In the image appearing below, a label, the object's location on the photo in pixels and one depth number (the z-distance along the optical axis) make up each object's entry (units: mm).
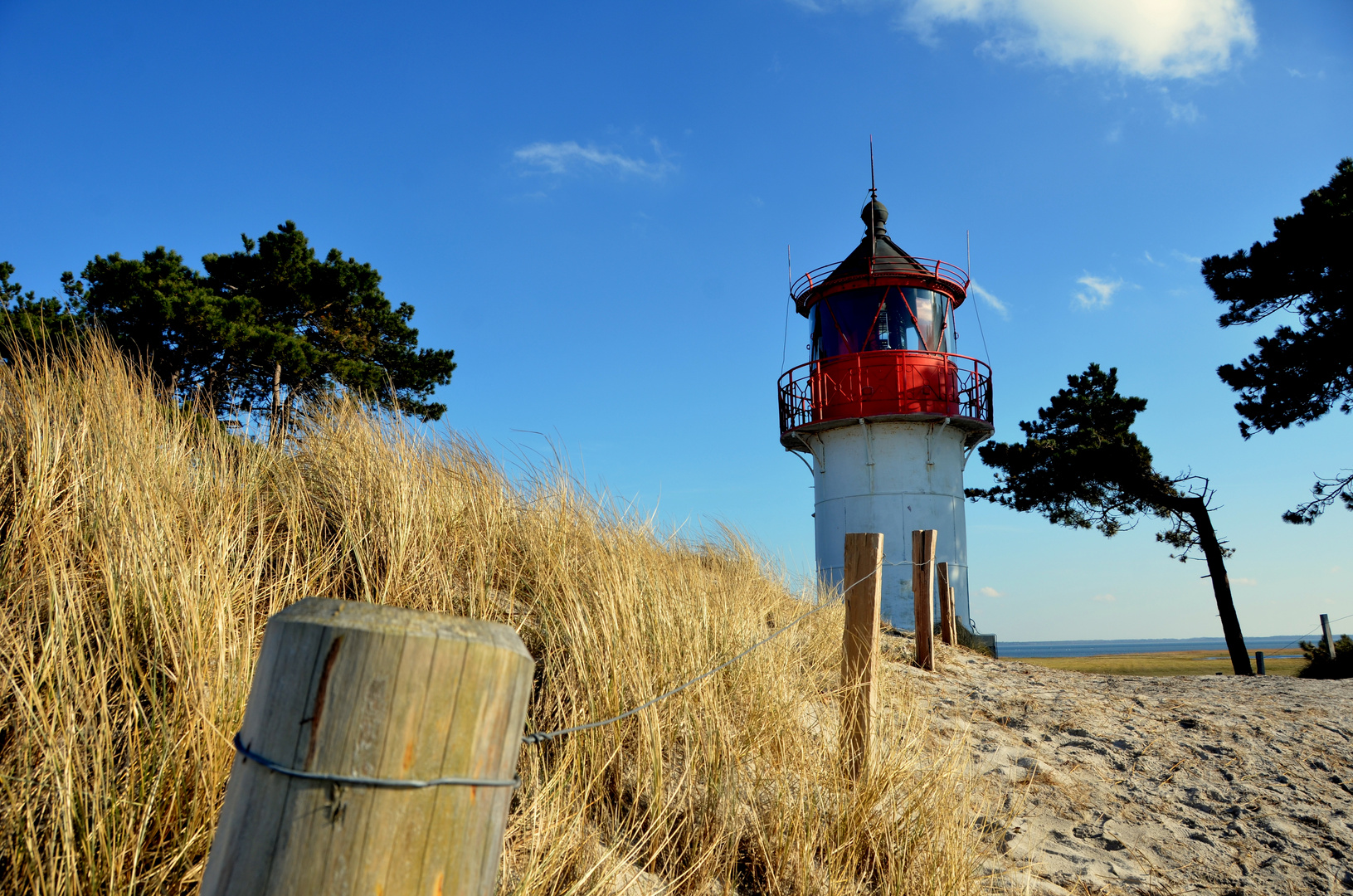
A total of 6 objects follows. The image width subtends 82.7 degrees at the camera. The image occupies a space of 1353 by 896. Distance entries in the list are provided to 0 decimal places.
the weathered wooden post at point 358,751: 877
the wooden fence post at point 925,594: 7992
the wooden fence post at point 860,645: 3518
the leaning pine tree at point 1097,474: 14094
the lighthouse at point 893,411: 13281
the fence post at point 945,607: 11086
